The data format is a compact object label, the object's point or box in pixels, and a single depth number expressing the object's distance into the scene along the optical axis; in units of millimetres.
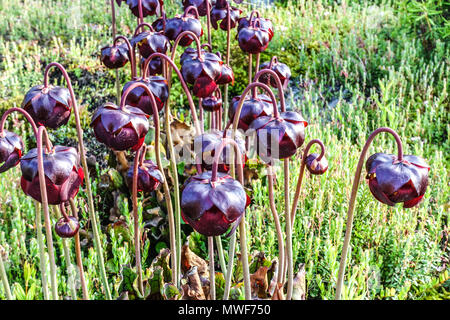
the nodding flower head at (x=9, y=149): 815
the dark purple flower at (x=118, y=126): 793
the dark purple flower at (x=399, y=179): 755
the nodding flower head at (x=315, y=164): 915
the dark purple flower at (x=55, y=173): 779
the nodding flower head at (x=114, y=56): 1090
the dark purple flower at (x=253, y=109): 866
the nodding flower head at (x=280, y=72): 1025
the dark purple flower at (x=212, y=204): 730
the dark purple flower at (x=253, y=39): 1022
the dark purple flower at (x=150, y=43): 978
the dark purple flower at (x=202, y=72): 892
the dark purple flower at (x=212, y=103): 1054
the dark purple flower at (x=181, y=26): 1002
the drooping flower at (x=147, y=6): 1134
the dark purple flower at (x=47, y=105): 847
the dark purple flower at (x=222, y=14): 1151
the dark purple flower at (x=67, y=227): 871
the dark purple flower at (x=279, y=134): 790
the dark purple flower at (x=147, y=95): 871
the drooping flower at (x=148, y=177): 936
